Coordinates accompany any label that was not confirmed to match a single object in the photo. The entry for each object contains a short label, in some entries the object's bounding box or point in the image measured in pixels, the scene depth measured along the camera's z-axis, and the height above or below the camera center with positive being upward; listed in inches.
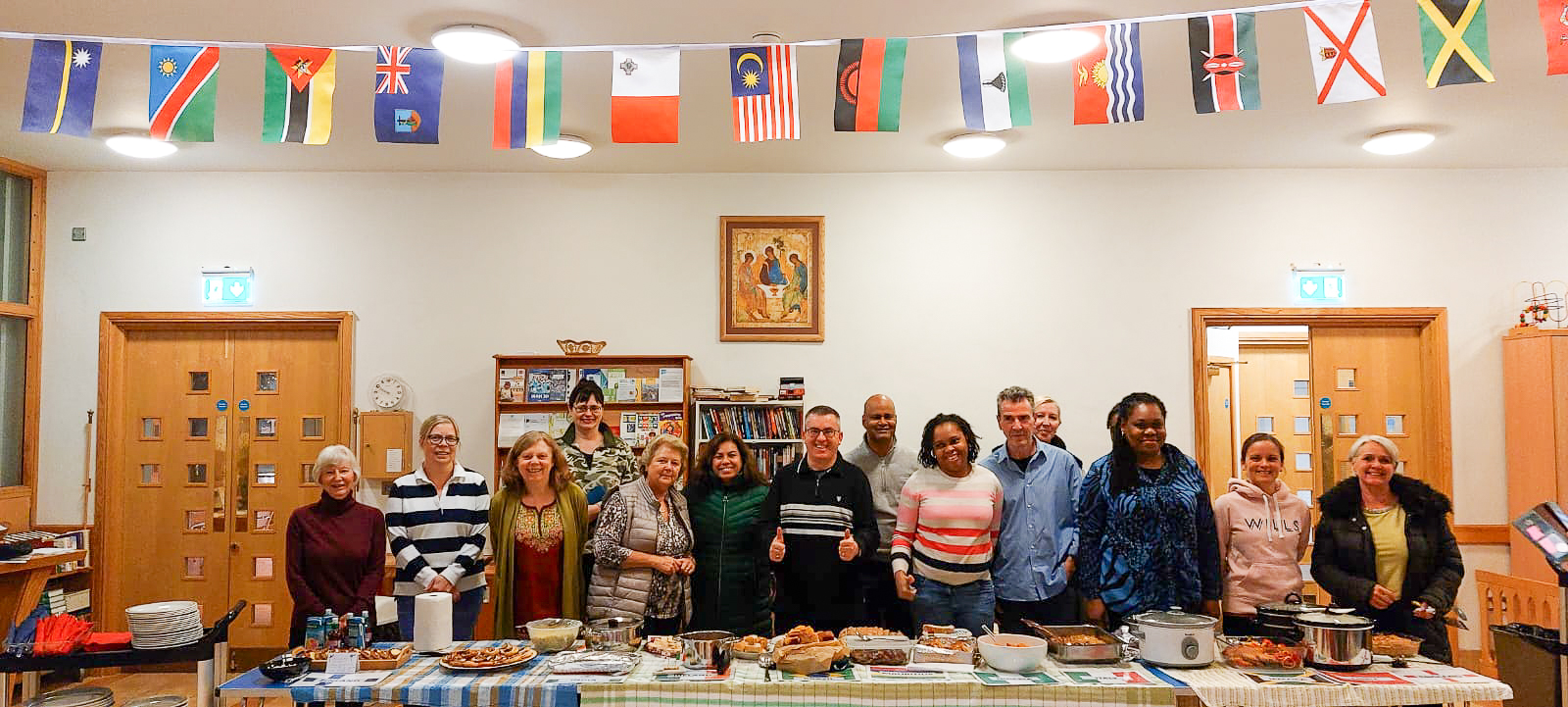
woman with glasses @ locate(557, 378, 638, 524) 190.4 -7.2
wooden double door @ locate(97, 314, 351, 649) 246.5 -8.6
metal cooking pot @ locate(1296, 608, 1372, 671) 126.6 -29.4
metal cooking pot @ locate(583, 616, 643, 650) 136.5 -30.2
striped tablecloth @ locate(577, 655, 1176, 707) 122.2 -34.2
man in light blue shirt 161.5 -18.9
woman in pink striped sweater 152.0 -18.6
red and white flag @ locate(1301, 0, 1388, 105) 129.8 +46.1
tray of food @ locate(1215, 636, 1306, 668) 126.5 -31.1
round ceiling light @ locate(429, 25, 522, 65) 156.5 +58.5
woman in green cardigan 161.3 -20.2
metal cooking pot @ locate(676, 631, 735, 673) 129.7 -31.0
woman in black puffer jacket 147.9 -21.2
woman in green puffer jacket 161.5 -21.2
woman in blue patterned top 145.7 -17.4
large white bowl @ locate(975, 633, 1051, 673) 127.7 -31.1
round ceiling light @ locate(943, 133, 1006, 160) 218.8 +58.4
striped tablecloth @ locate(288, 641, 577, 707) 122.1 -33.7
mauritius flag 152.6 +47.4
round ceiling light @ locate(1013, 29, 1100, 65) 149.6 +55.9
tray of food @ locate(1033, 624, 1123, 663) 130.6 -30.8
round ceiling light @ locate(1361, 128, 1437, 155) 215.6 +57.8
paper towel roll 135.9 -27.9
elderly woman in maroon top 159.5 -21.3
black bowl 125.5 -31.5
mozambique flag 146.9 +46.9
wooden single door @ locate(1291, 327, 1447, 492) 250.5 +3.7
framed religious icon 248.7 +32.8
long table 120.6 -33.9
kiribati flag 141.7 +46.5
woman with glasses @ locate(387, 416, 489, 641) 161.0 -18.2
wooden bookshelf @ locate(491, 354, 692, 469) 234.4 +7.3
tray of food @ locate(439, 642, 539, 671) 128.6 -31.8
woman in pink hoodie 150.6 -19.3
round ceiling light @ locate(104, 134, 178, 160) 214.7 +58.8
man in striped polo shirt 159.0 -18.9
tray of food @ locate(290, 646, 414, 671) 129.7 -31.5
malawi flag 146.6 +48.0
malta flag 148.9 +47.1
